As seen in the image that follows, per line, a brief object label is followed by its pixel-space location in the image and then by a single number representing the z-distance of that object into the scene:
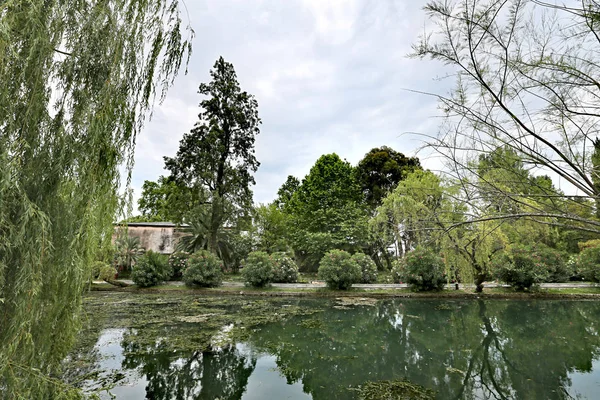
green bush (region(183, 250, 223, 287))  13.48
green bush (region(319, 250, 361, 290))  12.84
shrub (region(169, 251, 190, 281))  15.69
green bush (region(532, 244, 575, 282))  12.55
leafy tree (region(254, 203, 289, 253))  21.53
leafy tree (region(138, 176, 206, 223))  17.12
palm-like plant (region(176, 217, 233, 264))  18.45
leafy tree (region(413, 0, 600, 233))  2.12
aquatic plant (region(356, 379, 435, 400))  3.73
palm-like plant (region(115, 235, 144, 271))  17.30
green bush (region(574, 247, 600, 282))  13.04
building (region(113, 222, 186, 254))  20.95
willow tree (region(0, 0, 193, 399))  1.97
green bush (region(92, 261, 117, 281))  12.88
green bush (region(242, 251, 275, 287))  13.52
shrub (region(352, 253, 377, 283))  14.70
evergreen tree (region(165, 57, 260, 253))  17.30
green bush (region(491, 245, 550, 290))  11.73
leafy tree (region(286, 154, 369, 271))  19.17
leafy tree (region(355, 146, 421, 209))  21.50
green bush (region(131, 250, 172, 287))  13.46
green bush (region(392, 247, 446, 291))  12.18
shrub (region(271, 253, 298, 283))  14.69
